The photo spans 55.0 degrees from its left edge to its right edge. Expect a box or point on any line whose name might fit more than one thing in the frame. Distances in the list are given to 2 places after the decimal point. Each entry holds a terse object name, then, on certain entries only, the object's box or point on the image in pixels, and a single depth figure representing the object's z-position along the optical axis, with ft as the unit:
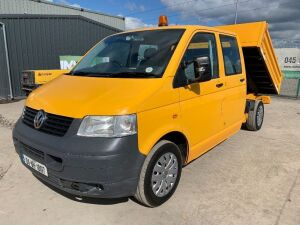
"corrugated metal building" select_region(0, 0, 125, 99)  37.88
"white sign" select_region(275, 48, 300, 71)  40.24
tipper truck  8.80
